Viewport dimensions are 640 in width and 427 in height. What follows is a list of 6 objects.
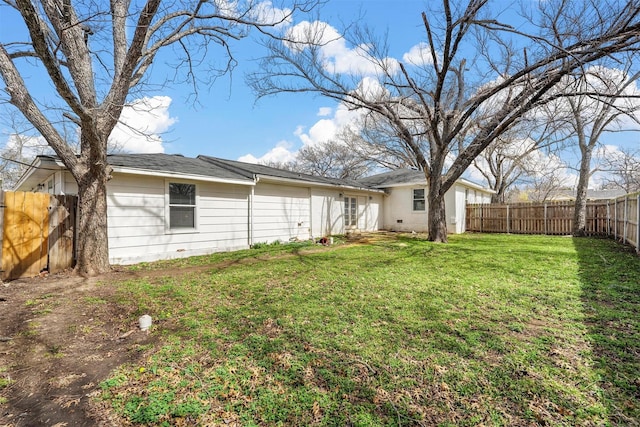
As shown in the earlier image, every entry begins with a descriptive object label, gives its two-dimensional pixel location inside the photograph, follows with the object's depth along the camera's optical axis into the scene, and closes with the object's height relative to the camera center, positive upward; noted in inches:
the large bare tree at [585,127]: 452.0 +154.8
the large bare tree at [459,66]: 247.1 +183.1
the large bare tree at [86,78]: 179.0 +96.4
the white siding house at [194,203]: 267.1 +17.5
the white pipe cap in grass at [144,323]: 129.1 -48.6
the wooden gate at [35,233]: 205.9 -12.0
